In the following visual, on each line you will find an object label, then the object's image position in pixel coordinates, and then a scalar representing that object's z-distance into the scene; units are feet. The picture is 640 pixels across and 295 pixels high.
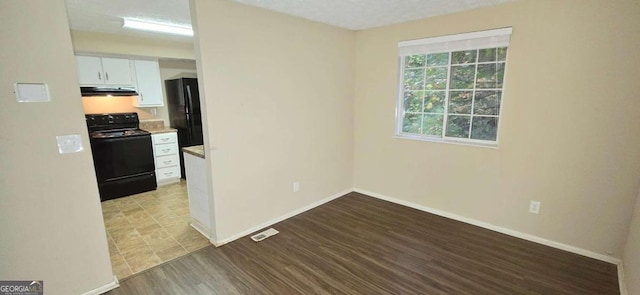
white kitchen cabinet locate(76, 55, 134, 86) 12.44
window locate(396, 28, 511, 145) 9.05
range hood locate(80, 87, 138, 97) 12.65
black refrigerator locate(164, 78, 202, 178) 14.14
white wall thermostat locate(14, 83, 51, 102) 5.33
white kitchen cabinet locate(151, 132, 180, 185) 14.33
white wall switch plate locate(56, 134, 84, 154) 5.86
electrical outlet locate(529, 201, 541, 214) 8.71
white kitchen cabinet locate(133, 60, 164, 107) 14.12
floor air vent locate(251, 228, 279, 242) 9.17
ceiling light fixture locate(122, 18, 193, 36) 10.16
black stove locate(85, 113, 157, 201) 12.52
